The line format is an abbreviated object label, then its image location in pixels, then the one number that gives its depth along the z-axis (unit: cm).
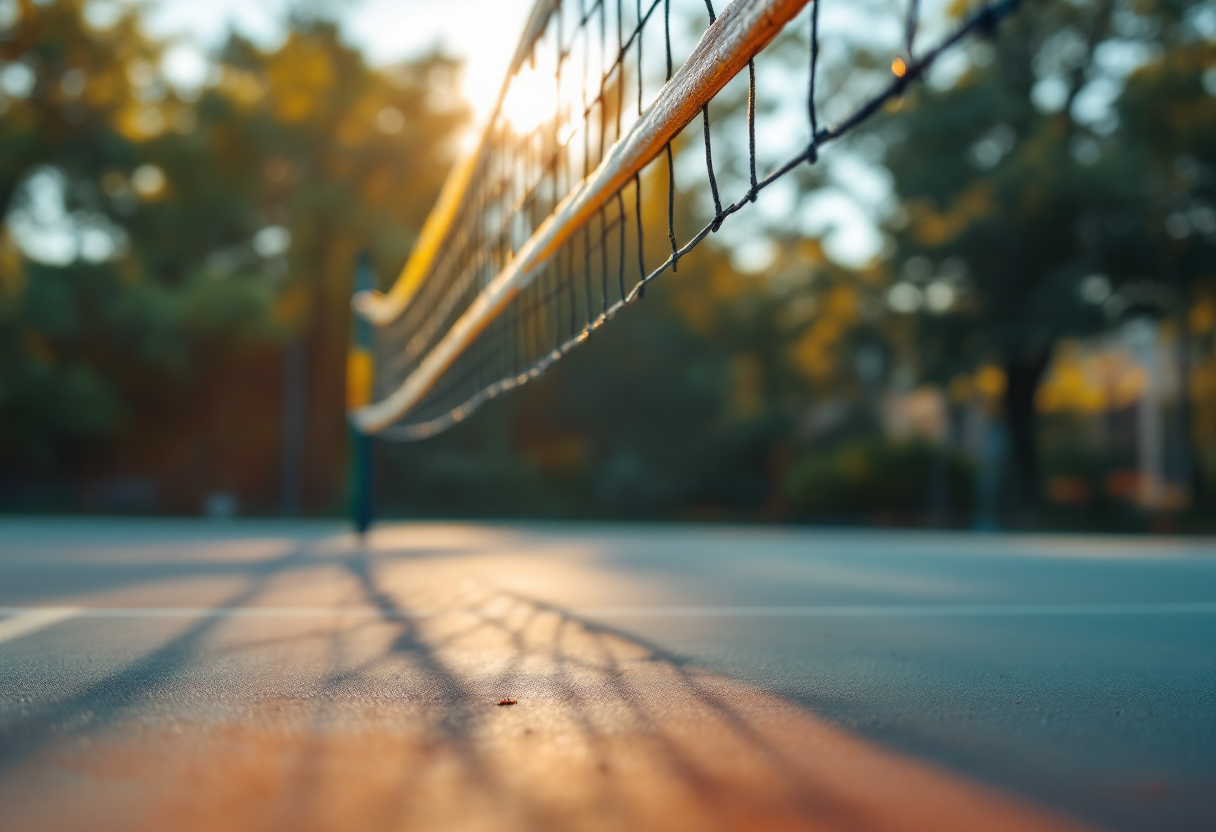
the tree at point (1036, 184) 2112
